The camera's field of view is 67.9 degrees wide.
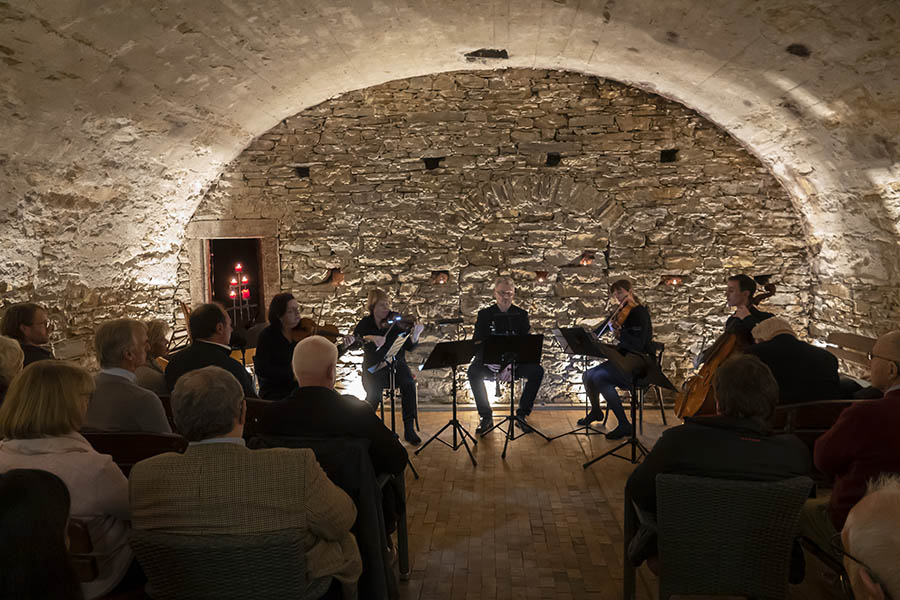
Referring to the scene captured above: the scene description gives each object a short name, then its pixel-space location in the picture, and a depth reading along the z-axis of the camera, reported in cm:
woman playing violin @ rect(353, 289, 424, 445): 585
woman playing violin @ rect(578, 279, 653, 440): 577
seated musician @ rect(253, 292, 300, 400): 489
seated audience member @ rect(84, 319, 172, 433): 317
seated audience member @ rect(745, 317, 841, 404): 398
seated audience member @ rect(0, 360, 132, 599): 213
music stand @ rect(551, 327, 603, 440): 494
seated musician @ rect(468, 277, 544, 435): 609
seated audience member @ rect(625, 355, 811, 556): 242
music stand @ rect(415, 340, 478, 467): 488
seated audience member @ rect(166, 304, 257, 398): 394
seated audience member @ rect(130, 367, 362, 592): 196
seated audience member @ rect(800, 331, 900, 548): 253
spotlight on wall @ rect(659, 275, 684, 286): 707
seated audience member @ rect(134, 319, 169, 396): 408
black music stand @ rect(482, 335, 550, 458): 500
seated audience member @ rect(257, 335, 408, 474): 280
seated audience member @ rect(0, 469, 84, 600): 145
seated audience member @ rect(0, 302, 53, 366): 411
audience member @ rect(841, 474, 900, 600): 136
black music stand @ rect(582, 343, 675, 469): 445
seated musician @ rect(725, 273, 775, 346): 557
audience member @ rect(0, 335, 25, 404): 332
